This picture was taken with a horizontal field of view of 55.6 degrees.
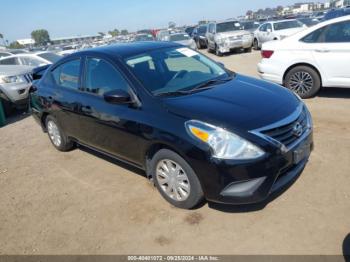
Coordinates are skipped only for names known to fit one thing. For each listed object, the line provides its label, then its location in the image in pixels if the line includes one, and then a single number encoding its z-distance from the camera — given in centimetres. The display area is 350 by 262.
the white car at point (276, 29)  1619
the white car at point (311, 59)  636
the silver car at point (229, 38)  1759
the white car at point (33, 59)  1252
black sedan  304
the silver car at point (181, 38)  1959
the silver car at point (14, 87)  886
